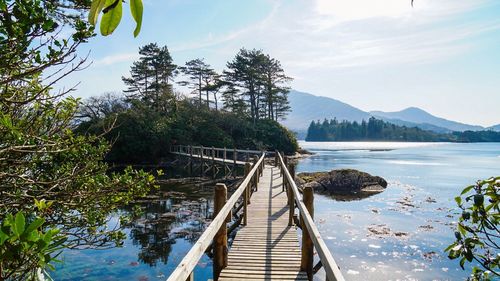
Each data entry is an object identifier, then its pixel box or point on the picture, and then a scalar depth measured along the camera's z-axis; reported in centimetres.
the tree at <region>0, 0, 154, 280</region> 350
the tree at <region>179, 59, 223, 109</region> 5591
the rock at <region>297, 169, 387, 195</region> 2267
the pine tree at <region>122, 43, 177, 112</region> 4609
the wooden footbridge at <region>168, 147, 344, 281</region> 300
